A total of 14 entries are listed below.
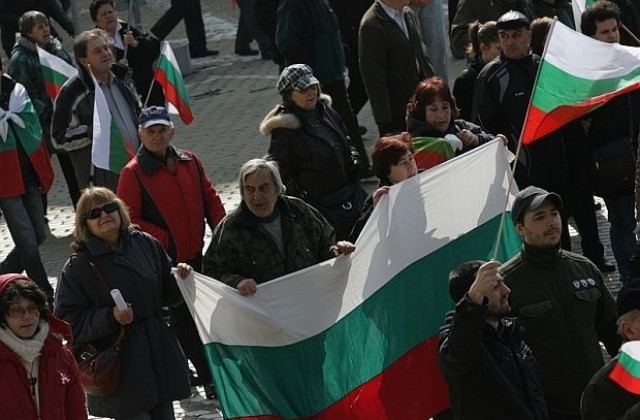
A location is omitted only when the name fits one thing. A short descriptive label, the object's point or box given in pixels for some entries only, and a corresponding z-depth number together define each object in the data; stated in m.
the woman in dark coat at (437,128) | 15.45
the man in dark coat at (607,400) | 9.62
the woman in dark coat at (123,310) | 13.22
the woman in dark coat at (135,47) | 21.82
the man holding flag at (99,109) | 17.80
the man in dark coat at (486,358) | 10.93
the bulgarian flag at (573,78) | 12.49
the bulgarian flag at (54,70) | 20.23
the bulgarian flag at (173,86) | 19.27
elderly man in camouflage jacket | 13.59
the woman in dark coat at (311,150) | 16.15
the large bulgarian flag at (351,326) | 12.95
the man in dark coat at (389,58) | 19.52
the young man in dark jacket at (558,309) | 11.91
